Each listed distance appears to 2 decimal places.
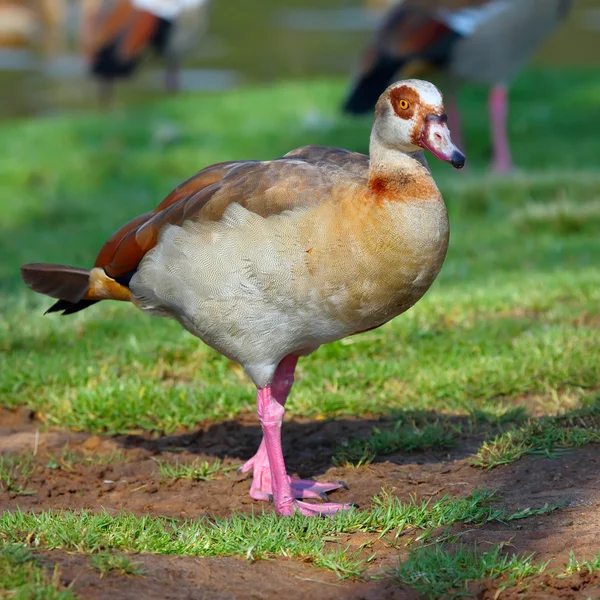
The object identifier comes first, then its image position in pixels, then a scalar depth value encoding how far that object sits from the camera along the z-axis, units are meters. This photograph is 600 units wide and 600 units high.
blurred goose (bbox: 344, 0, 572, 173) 10.17
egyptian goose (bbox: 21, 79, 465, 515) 3.74
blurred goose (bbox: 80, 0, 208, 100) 13.98
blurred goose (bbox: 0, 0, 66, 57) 21.58
